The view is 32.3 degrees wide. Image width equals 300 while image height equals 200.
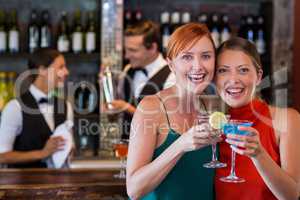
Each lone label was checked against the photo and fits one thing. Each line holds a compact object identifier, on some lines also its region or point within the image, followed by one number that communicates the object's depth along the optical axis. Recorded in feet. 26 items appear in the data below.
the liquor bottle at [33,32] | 13.88
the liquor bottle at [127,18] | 14.16
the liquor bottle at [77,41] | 13.80
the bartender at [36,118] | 10.65
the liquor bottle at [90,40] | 13.76
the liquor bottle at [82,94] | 14.47
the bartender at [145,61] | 12.18
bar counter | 7.48
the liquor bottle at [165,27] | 14.28
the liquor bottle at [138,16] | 14.34
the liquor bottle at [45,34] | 13.98
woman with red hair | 5.27
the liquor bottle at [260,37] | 14.28
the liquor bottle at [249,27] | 14.58
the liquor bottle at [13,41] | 13.67
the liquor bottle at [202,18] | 14.65
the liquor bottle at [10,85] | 14.03
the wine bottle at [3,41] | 13.65
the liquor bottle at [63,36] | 13.80
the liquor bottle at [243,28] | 14.76
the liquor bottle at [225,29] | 14.44
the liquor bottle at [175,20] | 14.26
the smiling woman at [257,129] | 5.41
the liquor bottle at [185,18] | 14.28
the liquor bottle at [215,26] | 14.39
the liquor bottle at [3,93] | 14.01
